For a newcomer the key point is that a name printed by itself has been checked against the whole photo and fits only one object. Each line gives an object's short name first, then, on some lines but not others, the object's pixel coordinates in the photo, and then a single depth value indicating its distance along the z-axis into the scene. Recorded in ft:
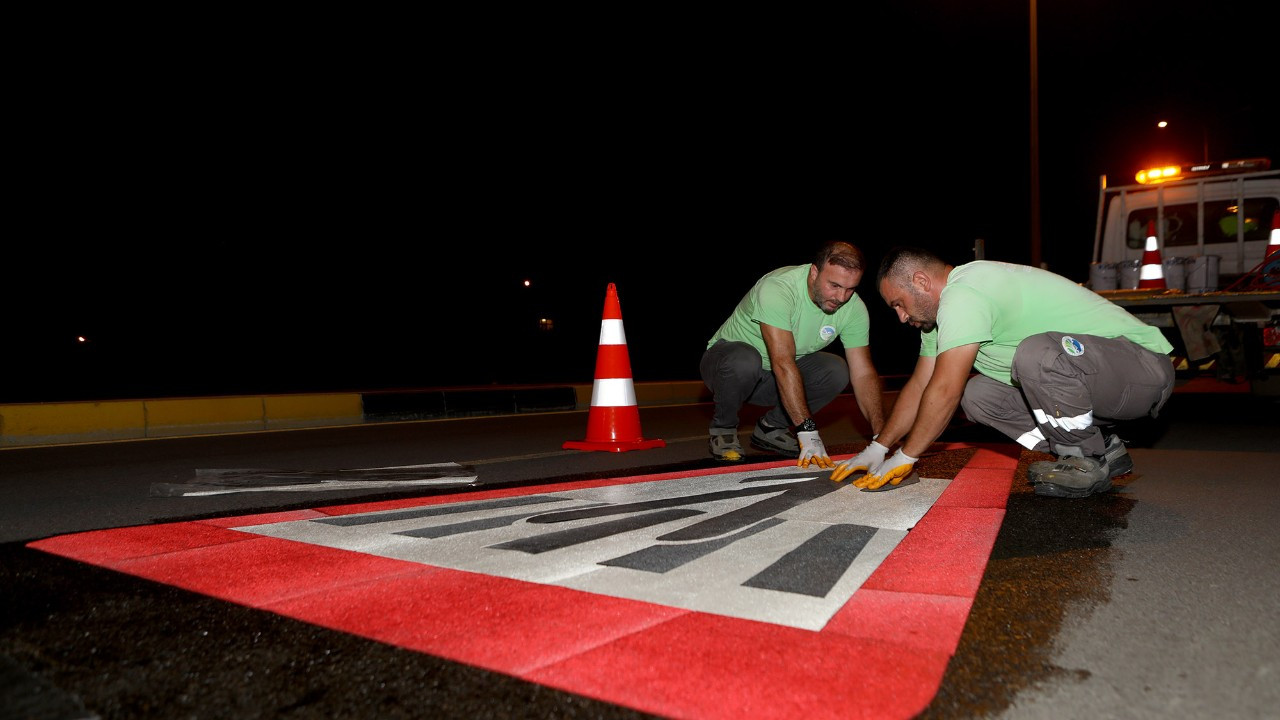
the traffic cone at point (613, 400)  19.17
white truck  22.62
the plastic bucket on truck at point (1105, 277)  25.29
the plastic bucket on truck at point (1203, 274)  23.57
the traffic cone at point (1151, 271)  23.98
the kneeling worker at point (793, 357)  15.31
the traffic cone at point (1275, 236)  24.84
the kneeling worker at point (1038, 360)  11.38
